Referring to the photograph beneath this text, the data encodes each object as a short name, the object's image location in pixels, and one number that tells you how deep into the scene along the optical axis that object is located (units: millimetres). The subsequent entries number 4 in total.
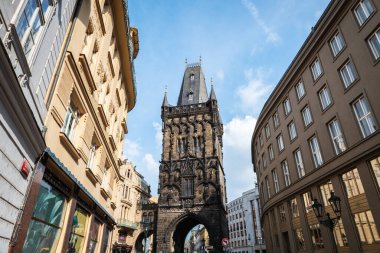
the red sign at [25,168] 5191
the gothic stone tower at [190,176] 40062
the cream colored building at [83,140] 6770
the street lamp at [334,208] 9664
